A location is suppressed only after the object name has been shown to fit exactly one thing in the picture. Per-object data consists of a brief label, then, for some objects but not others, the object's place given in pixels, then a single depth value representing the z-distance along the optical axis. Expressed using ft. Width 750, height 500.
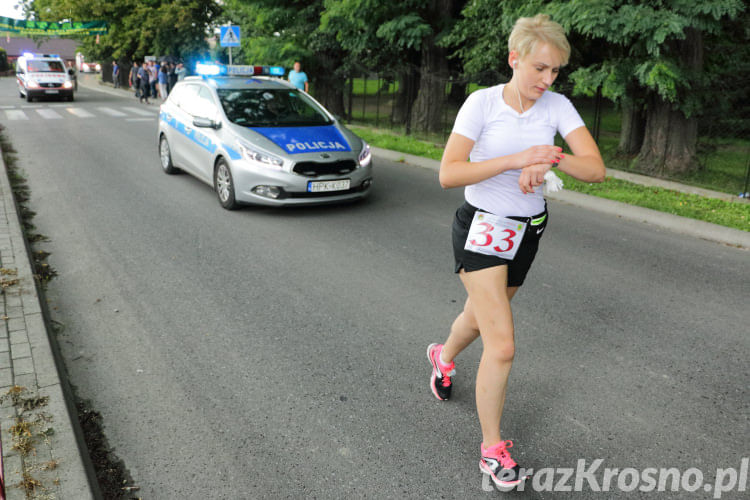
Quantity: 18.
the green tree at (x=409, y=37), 53.01
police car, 26.35
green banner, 130.82
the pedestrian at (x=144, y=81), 97.86
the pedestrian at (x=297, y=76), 60.75
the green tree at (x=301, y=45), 65.10
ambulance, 92.12
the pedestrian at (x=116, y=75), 140.05
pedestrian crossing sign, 61.46
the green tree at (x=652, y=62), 32.35
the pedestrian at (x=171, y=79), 107.45
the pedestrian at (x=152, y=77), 101.45
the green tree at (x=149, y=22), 120.88
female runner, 8.72
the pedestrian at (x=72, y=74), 106.87
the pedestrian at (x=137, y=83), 101.35
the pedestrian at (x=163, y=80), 97.09
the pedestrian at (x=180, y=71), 94.10
